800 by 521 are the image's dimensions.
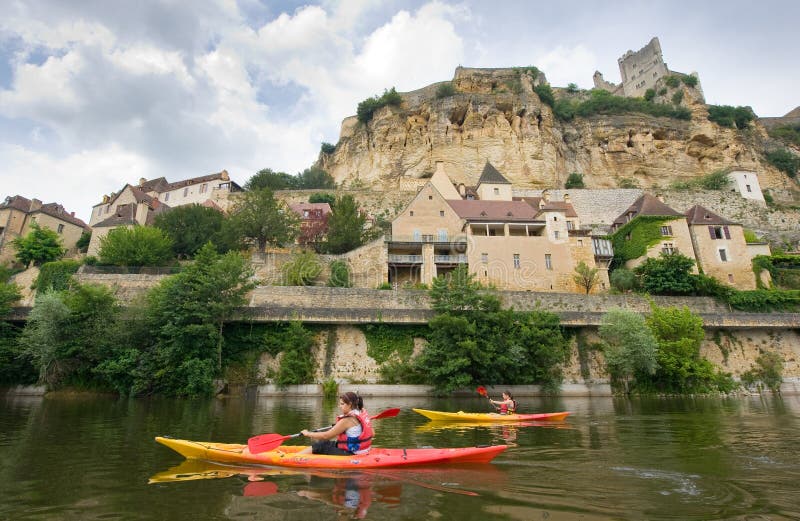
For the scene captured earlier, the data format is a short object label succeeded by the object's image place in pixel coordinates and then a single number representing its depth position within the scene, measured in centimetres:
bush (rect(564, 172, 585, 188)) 5359
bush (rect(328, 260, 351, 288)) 3056
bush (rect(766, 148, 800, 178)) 5575
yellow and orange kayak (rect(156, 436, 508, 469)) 683
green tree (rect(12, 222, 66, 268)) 3519
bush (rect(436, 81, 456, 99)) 5725
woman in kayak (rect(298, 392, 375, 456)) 702
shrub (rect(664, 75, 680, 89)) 6550
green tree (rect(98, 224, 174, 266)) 2961
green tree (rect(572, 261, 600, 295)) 3156
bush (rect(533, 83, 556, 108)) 5962
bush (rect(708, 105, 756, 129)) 5747
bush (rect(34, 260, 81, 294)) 2835
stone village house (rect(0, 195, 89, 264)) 3812
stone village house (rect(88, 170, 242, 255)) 4116
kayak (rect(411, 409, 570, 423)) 1340
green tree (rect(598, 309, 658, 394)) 2209
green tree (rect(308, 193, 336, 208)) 4841
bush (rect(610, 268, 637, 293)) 3116
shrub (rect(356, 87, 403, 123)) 5891
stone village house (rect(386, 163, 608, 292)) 3244
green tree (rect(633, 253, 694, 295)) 2962
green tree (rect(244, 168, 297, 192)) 5329
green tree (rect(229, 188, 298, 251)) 3303
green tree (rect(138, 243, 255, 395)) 2028
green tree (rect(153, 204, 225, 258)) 3478
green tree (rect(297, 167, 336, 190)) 5885
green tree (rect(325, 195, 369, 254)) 3412
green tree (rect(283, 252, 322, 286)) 2952
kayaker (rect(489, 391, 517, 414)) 1389
